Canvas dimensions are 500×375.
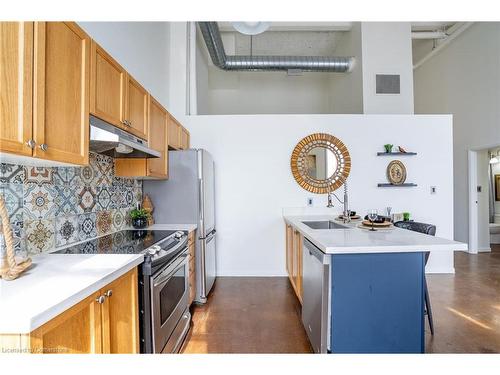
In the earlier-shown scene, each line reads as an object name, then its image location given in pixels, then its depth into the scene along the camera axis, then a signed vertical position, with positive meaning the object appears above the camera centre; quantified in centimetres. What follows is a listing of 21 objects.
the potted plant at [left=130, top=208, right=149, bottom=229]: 241 -29
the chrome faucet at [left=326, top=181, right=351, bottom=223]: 343 -15
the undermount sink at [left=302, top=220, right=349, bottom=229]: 278 -42
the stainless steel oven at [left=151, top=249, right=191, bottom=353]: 144 -80
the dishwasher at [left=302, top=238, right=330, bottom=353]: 146 -74
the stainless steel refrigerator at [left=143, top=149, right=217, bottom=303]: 263 -9
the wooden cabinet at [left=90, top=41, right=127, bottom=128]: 141 +65
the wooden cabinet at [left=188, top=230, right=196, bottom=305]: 242 -81
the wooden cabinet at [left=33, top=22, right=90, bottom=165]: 102 +46
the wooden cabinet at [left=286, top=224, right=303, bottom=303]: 240 -79
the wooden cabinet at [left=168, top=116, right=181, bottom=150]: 268 +64
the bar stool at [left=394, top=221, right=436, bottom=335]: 203 -41
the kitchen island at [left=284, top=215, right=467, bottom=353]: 145 -68
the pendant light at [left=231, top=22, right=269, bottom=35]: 242 +165
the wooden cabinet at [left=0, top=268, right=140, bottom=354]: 72 -52
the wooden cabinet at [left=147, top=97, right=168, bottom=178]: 220 +49
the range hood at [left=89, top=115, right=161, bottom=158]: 141 +30
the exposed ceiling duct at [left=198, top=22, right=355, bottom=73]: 433 +225
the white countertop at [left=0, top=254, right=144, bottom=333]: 69 -36
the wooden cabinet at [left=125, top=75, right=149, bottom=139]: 183 +64
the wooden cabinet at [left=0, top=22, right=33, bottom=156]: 89 +40
